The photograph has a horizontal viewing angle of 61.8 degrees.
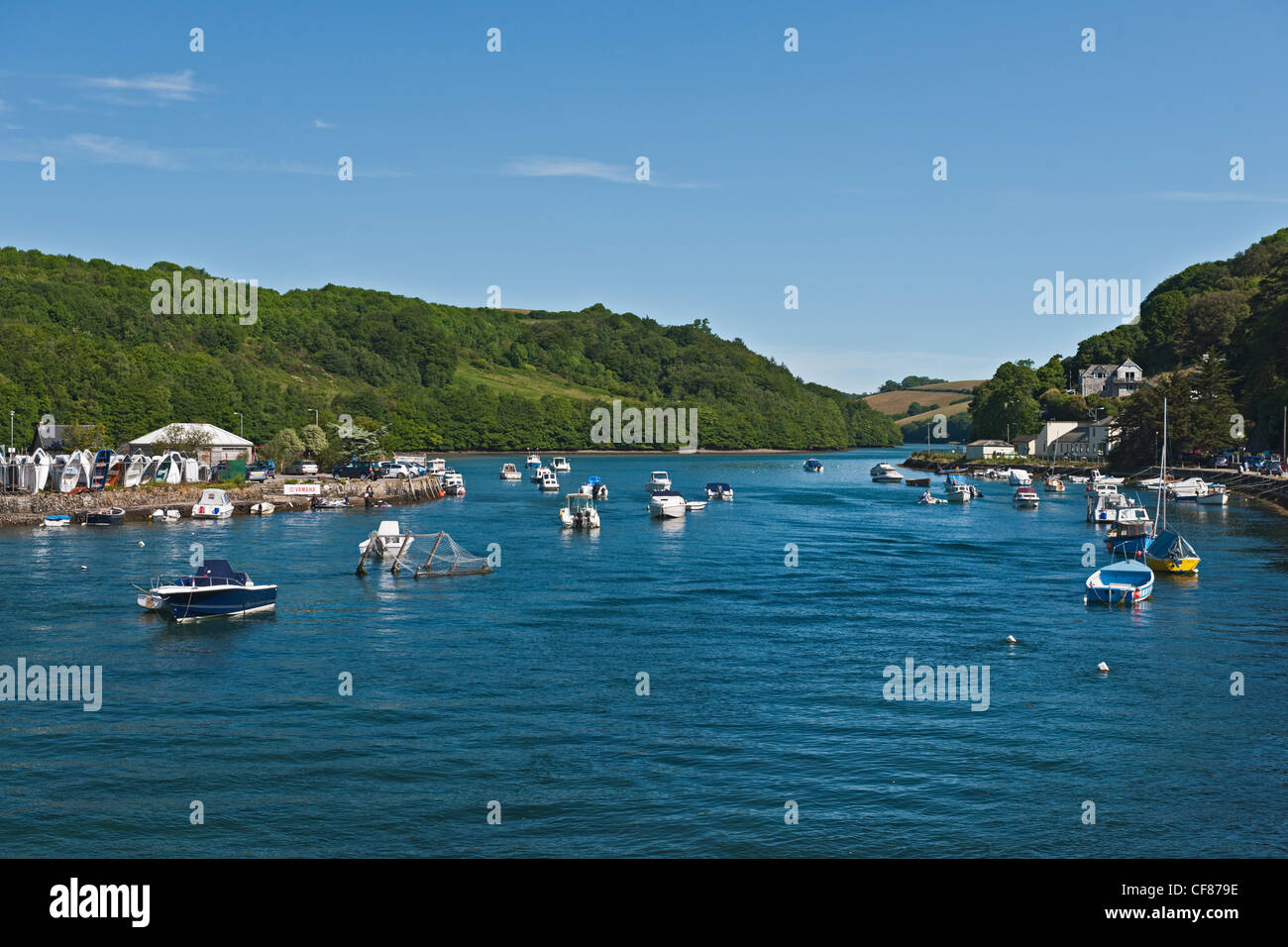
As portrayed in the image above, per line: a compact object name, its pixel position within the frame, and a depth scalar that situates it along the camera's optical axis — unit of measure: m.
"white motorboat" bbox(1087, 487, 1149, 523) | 96.65
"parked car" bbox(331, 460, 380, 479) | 147.12
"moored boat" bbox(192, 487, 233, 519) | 102.31
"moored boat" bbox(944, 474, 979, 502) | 132.88
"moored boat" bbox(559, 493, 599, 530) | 93.56
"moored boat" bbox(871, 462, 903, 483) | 186.99
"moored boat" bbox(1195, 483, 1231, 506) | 119.94
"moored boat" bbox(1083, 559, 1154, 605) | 55.66
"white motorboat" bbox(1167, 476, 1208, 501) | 125.50
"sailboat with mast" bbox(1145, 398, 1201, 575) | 66.06
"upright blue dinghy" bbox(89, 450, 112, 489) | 106.62
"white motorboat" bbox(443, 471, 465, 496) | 142.75
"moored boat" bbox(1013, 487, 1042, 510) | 120.62
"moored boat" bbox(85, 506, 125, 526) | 93.38
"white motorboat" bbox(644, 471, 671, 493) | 137.25
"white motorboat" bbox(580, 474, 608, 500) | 124.19
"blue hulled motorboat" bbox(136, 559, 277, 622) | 50.41
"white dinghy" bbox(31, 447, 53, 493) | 103.00
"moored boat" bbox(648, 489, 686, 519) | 108.50
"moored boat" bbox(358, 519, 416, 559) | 71.19
